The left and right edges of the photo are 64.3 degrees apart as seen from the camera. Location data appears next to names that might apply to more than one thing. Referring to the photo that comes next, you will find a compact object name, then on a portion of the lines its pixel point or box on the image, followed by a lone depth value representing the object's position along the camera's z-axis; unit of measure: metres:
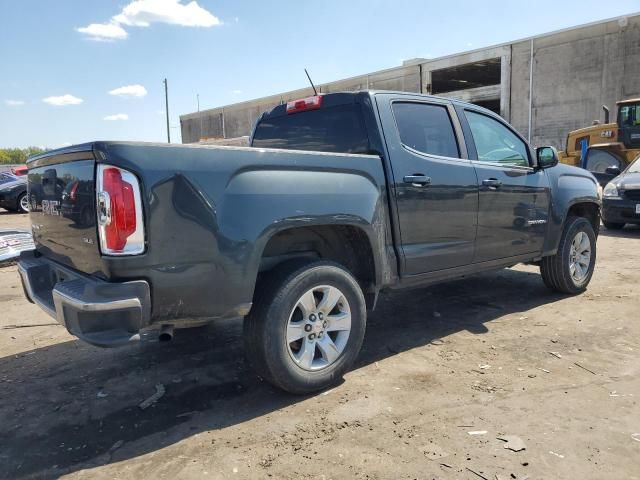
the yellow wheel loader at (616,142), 13.62
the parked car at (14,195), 16.48
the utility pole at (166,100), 38.91
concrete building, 23.73
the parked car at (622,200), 9.77
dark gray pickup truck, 2.55
